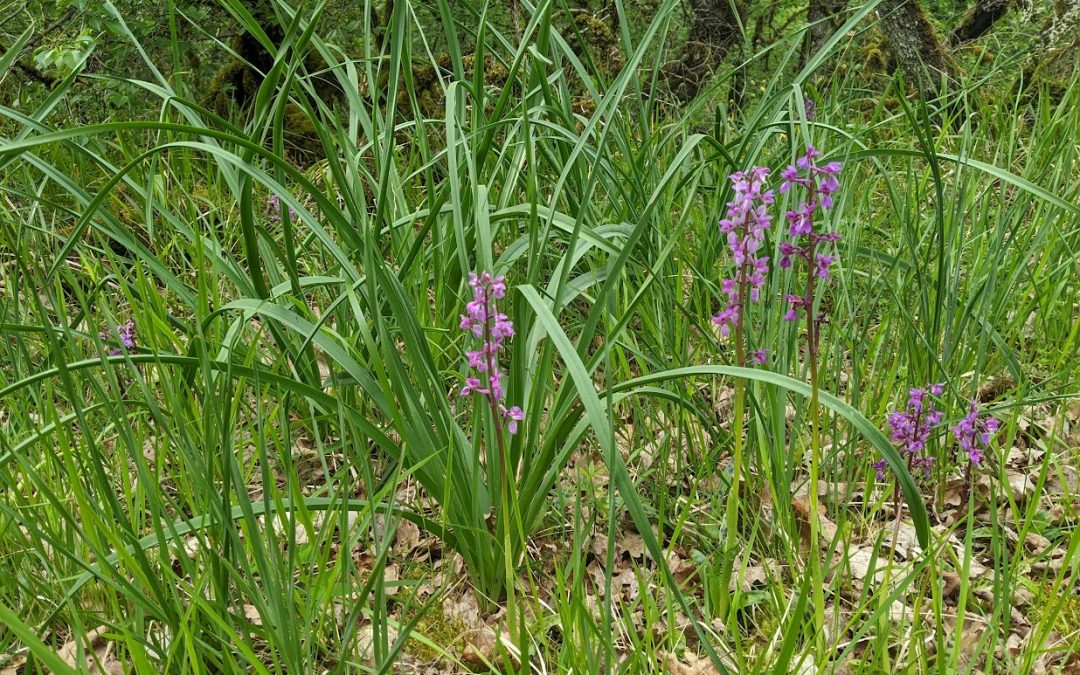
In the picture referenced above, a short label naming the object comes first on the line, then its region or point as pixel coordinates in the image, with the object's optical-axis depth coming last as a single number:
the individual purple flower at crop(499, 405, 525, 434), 1.48
